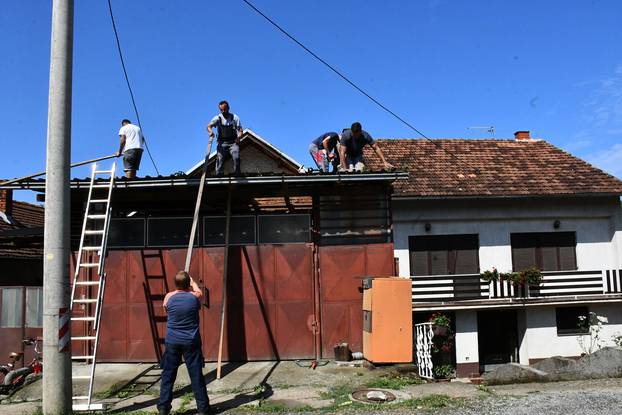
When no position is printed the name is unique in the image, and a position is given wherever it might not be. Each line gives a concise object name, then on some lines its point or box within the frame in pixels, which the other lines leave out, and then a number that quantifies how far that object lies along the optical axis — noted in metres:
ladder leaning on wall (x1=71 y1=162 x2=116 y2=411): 8.79
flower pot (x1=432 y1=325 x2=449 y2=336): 12.79
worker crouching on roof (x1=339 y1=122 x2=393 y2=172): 10.99
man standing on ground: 6.70
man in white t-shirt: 10.73
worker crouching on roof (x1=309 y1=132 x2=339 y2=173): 11.77
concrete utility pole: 6.81
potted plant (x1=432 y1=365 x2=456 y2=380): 17.22
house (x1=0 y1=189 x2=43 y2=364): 10.91
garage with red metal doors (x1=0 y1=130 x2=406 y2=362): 9.99
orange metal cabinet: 9.16
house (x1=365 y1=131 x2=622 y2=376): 18.70
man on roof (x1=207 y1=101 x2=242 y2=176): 10.64
